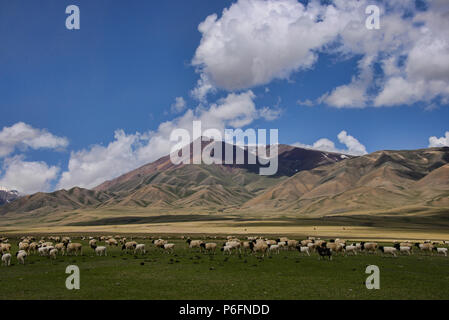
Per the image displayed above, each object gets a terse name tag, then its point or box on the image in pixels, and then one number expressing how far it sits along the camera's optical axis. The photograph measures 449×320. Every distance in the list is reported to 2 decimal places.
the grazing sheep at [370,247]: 40.78
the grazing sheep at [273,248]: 41.31
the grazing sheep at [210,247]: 42.08
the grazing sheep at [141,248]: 42.94
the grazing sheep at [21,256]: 32.68
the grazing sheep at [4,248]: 39.97
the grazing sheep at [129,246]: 45.69
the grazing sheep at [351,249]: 40.00
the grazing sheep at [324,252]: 34.94
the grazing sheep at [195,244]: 46.51
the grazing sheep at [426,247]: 43.16
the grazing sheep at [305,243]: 45.26
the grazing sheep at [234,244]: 42.17
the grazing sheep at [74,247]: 40.62
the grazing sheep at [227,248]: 41.16
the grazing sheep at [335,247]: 39.62
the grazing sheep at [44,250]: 39.66
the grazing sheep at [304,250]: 39.69
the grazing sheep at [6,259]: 31.75
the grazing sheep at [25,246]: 42.28
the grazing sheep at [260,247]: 39.59
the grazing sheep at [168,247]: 44.09
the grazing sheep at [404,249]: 41.19
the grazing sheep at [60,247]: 41.25
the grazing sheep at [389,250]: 39.38
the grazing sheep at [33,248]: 43.17
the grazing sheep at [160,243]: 46.08
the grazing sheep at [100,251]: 40.29
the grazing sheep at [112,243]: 52.48
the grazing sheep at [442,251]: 40.01
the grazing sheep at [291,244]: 44.94
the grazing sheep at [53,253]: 35.94
